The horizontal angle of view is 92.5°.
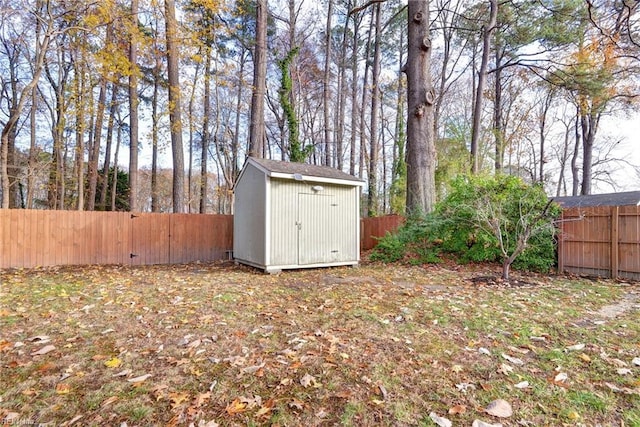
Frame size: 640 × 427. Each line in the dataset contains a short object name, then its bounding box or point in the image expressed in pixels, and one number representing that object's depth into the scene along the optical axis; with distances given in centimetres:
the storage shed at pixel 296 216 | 607
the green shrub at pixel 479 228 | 611
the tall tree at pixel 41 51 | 635
